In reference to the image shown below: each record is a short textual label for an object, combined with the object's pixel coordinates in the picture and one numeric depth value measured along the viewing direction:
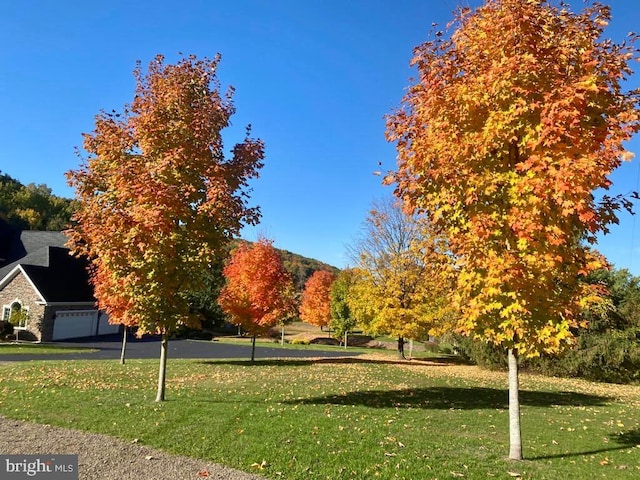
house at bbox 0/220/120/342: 33.88
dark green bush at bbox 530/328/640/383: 19.99
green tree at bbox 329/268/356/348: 41.47
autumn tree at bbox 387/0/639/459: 5.71
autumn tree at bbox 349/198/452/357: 23.31
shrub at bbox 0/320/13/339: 32.34
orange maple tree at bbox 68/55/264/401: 9.18
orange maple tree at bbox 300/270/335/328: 50.25
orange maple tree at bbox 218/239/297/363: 21.66
